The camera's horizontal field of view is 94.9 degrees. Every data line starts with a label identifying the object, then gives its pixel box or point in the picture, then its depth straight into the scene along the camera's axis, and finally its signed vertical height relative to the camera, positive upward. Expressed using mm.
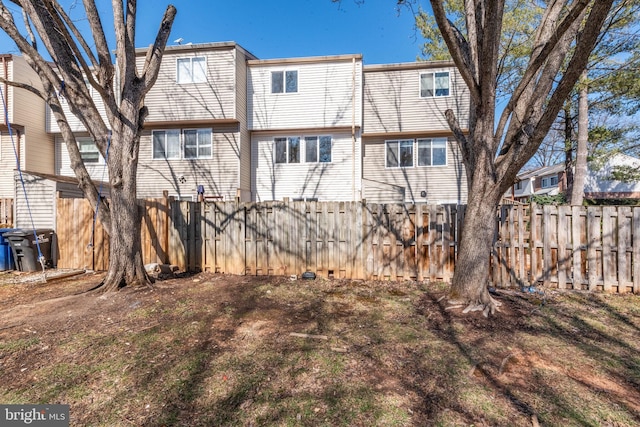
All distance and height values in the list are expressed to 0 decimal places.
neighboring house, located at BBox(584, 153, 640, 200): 30094 +2092
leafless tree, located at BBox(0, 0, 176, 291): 5512 +2185
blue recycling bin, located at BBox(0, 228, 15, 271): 7418 -985
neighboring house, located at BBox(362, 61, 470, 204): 12891 +3554
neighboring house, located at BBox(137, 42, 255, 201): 12312 +3829
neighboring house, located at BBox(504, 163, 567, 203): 32106 +3363
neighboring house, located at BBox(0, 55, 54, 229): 12586 +3794
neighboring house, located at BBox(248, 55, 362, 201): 12867 +3775
